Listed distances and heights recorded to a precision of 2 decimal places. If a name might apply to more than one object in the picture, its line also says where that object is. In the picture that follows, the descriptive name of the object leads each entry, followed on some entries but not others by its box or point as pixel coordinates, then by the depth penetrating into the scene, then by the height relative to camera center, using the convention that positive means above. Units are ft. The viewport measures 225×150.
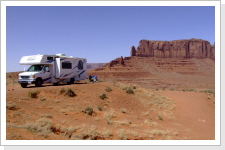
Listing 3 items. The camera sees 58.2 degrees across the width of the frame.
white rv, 52.34 +1.33
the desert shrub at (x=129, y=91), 58.60 -4.93
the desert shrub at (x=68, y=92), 47.24 -4.25
